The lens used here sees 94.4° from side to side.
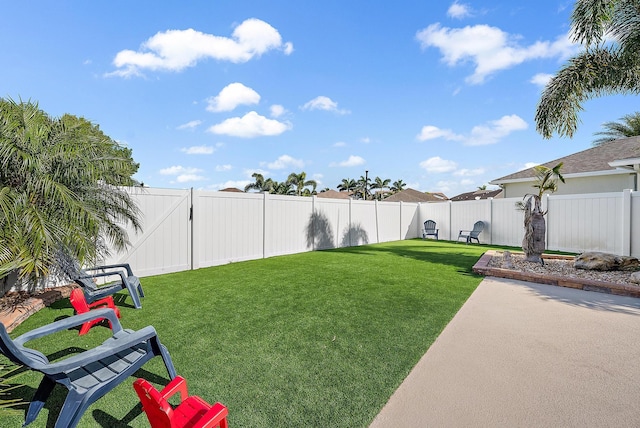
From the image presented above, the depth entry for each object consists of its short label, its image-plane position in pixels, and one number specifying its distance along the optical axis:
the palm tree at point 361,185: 54.15
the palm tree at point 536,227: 7.24
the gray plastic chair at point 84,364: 1.60
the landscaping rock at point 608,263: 6.33
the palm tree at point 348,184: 58.41
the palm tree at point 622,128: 19.66
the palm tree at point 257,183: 40.16
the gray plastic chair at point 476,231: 12.83
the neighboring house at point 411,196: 35.99
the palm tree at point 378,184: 55.44
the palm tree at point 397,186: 57.25
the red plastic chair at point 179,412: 1.49
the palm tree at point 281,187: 39.91
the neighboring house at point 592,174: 11.86
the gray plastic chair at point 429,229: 14.73
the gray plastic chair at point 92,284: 3.78
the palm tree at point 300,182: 37.25
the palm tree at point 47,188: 3.42
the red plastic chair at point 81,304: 3.24
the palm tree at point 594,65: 6.93
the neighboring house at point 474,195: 33.25
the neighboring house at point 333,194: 48.78
